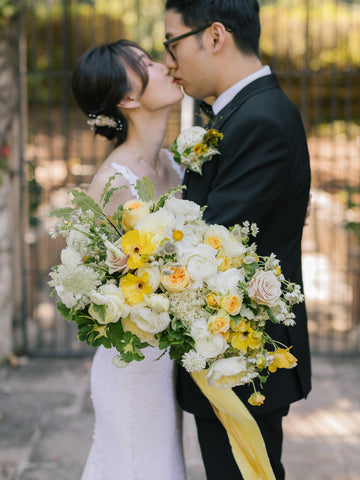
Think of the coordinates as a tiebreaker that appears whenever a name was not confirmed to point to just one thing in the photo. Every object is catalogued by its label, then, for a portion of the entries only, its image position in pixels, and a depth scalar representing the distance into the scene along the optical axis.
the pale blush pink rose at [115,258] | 1.64
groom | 1.94
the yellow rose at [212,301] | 1.64
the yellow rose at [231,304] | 1.61
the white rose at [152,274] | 1.62
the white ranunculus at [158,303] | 1.61
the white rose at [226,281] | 1.64
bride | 2.45
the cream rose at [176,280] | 1.61
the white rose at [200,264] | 1.62
